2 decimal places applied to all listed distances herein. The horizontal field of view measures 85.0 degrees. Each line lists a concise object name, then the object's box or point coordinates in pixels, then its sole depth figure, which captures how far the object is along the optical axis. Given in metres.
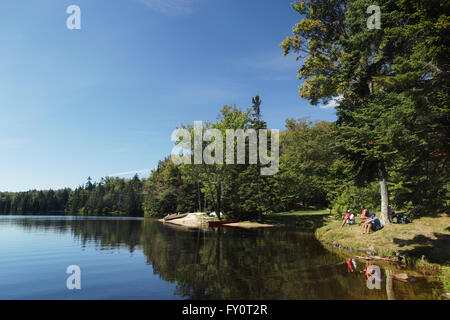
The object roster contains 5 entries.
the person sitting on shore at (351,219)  21.22
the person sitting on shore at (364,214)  18.43
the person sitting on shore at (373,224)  17.01
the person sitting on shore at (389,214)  17.30
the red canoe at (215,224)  37.64
